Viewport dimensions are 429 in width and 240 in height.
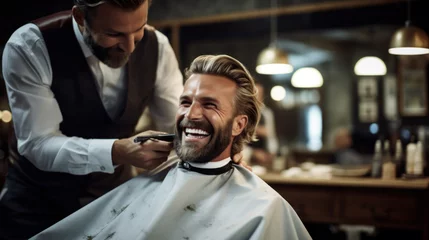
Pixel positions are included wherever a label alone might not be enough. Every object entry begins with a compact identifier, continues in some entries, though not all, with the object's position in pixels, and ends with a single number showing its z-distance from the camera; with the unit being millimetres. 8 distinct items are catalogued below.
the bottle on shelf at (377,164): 4223
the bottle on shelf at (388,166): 4109
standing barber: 1709
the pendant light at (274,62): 4625
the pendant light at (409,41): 3021
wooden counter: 3922
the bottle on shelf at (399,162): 4164
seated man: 1601
